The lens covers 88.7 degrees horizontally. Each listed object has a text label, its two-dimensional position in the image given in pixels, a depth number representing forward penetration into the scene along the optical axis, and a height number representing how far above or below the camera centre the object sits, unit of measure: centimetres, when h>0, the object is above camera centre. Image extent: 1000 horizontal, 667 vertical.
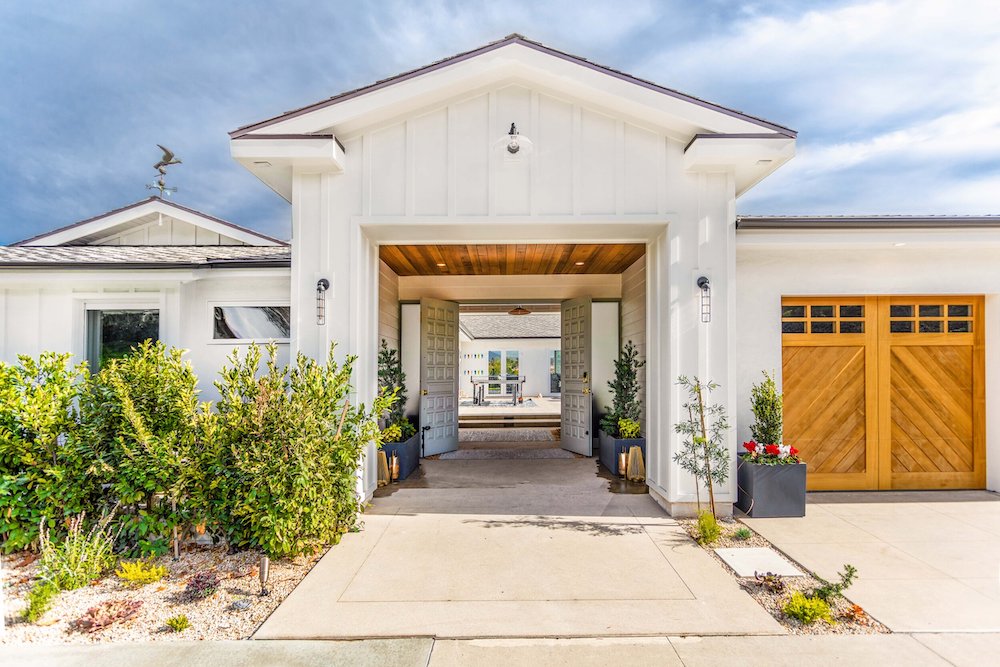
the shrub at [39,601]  336 -172
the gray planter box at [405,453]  740 -160
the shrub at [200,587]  366 -176
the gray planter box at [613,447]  767 -155
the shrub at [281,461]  408 -95
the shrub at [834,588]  354 -169
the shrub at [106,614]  326 -176
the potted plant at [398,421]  744 -119
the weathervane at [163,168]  973 +338
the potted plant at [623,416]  774 -114
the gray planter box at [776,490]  548 -154
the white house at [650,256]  539 +108
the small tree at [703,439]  510 -96
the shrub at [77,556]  378 -163
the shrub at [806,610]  334 -173
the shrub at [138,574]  385 -175
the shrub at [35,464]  424 -101
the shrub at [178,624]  326 -178
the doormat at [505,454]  912 -198
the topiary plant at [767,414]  571 -75
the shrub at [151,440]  421 -80
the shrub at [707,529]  474 -170
